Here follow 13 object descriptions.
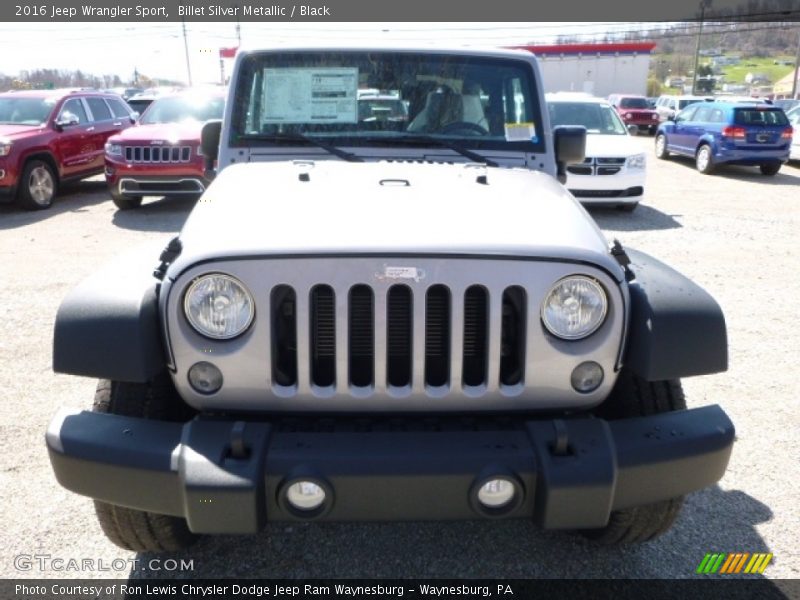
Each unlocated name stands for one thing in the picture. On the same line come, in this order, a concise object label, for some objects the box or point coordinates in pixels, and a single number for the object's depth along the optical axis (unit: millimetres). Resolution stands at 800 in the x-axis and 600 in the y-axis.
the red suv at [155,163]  9680
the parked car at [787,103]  20261
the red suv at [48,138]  10148
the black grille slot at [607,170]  10227
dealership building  48250
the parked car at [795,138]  16125
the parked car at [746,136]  14500
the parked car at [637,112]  28344
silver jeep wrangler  2053
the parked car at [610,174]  10180
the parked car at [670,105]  27906
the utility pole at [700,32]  46900
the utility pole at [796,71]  37812
